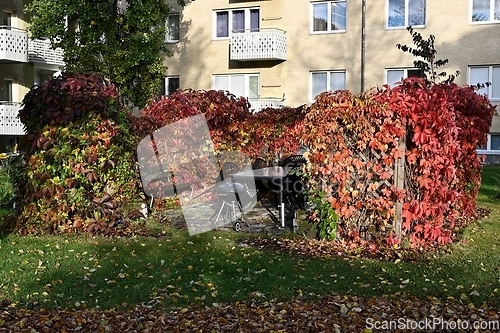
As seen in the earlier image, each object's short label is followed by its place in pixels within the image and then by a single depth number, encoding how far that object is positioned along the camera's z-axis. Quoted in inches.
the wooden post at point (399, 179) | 304.0
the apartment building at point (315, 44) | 999.6
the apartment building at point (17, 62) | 995.3
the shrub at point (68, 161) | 342.3
